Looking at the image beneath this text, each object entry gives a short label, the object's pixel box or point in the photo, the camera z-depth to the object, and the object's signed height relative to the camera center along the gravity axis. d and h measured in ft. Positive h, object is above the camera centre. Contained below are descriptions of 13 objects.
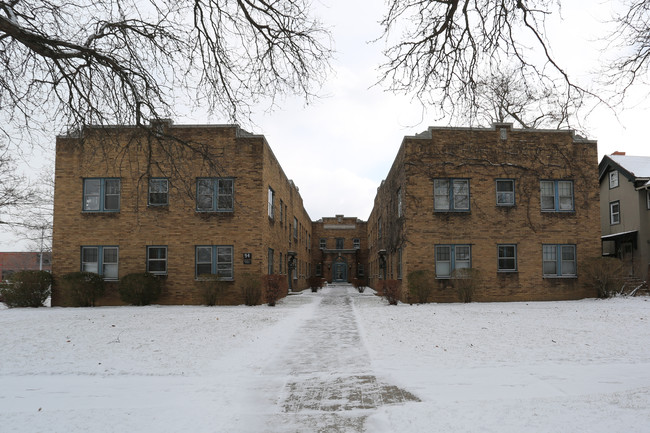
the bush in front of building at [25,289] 57.62 -4.62
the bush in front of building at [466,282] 60.39 -3.99
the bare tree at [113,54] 20.61 +9.91
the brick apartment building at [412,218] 61.41 +4.87
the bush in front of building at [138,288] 58.54 -4.64
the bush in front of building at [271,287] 59.00 -4.60
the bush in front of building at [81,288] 58.59 -4.56
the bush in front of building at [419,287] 59.98 -4.61
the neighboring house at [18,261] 211.82 -3.75
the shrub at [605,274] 61.93 -3.06
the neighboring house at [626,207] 86.74 +9.48
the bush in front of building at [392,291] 59.88 -5.15
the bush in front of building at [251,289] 58.49 -4.72
